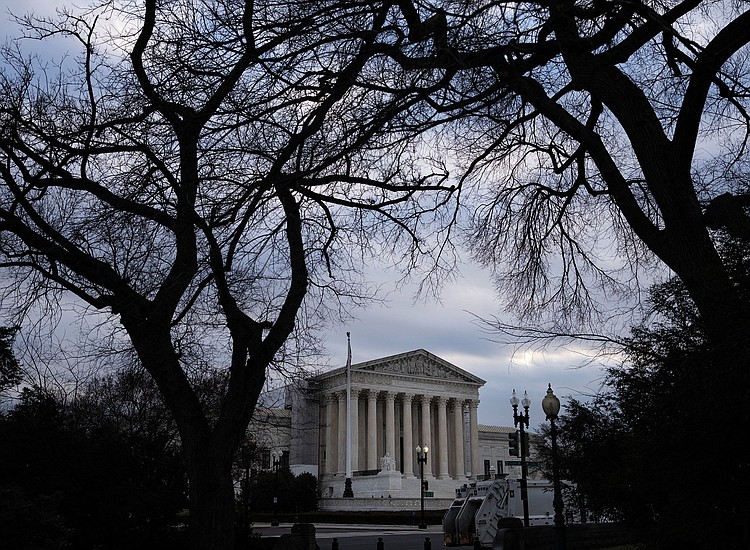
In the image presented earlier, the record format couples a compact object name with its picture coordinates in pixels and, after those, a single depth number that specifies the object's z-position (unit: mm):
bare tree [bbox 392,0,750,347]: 6648
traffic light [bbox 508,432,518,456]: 25584
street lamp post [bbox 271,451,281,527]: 50812
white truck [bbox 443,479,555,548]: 27953
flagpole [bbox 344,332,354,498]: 77250
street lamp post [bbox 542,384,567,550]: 16348
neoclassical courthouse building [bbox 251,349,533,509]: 92875
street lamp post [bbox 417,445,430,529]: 46906
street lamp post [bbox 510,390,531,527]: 25062
